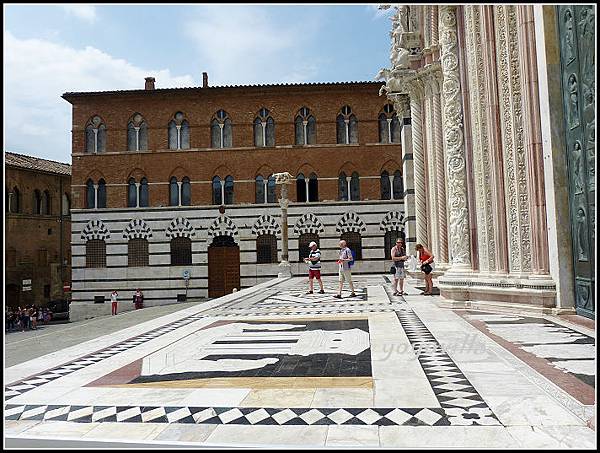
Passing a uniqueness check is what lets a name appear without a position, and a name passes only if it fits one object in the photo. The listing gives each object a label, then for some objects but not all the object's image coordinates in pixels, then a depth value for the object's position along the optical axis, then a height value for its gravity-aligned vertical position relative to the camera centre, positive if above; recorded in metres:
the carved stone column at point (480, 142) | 8.70 +1.76
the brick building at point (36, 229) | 28.33 +1.72
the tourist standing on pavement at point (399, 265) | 10.80 -0.33
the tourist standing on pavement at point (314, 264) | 12.07 -0.28
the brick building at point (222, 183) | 25.33 +3.46
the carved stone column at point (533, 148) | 7.39 +1.37
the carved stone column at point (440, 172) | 12.26 +1.77
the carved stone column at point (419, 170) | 14.72 +2.21
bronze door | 5.81 +1.32
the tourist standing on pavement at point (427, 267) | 10.78 -0.36
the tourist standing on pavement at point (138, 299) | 25.16 -1.99
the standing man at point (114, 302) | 24.72 -2.06
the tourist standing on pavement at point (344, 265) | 10.70 -0.28
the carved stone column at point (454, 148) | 9.13 +1.76
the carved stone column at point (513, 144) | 7.79 +1.54
